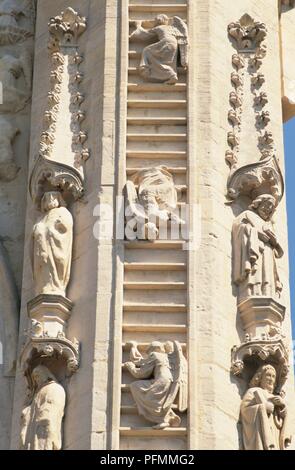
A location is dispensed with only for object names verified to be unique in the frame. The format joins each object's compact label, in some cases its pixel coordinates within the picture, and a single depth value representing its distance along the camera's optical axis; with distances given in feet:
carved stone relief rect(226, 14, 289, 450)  63.41
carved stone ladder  62.64
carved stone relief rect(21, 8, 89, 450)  63.62
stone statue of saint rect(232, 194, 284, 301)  65.57
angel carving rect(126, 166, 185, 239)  66.03
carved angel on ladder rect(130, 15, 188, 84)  69.92
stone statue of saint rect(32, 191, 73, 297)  65.92
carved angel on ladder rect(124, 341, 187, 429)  62.44
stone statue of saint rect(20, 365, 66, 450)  62.69
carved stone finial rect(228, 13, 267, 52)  71.51
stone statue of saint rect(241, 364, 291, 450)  62.64
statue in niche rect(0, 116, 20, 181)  71.82
